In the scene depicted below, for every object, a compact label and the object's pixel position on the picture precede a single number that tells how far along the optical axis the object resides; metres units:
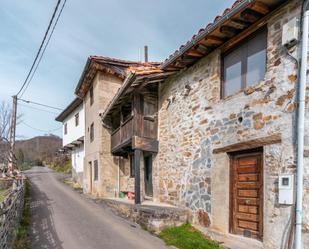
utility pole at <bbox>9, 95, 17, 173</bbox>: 13.62
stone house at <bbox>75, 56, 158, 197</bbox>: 13.72
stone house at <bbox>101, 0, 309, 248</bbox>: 4.95
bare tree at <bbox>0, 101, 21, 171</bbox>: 13.89
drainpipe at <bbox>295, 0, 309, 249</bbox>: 4.43
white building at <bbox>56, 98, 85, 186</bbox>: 20.52
